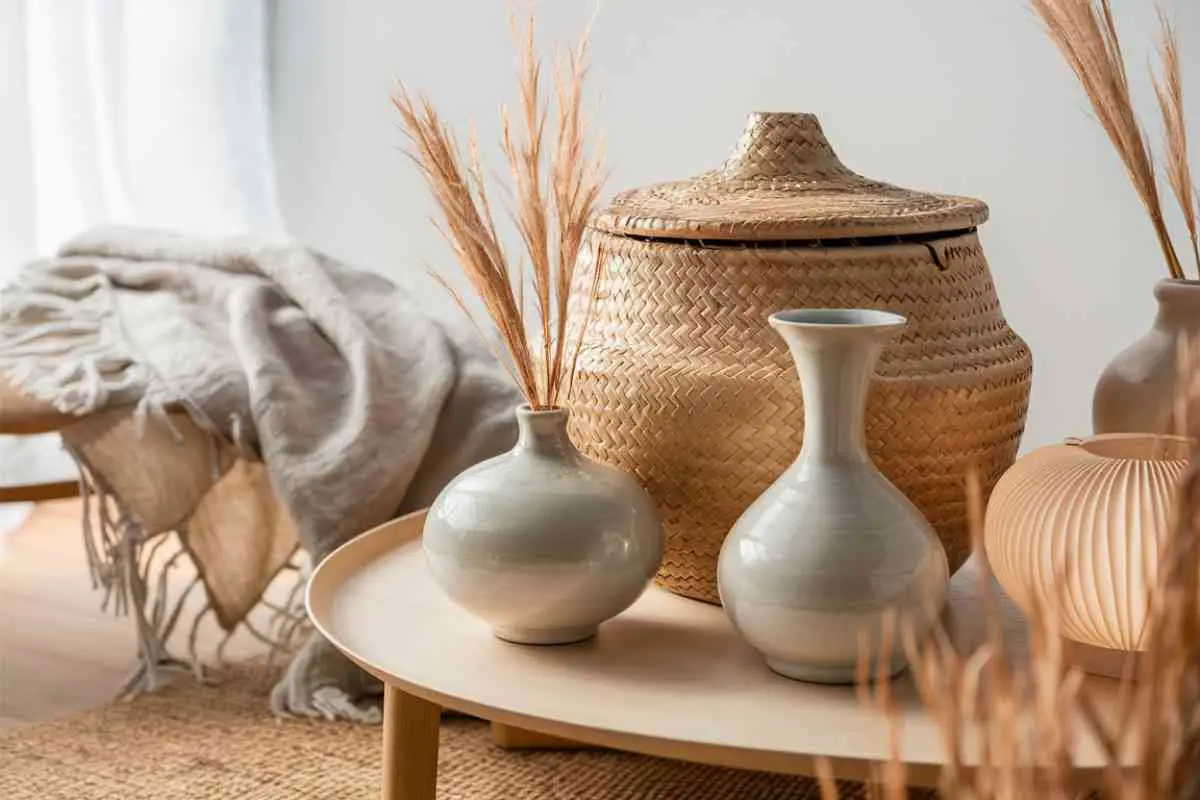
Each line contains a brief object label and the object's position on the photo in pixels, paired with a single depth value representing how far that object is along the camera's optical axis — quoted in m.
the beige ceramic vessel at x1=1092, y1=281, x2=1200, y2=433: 1.33
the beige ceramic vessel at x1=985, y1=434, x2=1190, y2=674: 0.98
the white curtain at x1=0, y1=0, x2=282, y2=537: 2.64
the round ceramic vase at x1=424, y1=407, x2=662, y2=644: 1.08
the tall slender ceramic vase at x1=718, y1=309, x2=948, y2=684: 1.00
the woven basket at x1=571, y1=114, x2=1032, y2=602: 1.17
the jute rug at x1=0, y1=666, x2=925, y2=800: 1.54
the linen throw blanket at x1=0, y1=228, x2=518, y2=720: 1.77
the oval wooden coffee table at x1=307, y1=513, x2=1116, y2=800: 0.94
